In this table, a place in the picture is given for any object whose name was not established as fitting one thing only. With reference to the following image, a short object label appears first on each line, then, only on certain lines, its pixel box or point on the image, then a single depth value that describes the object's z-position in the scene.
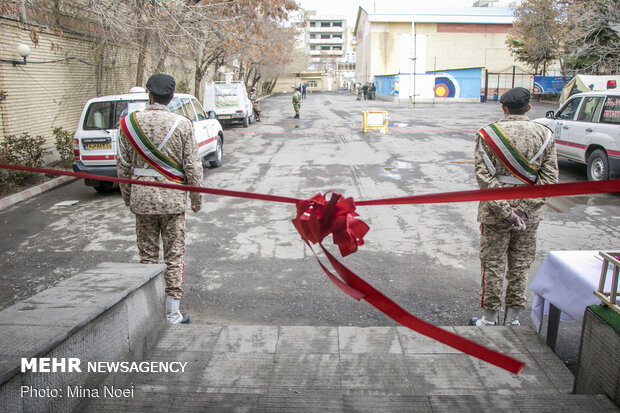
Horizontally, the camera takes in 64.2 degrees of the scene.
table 3.12
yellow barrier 18.64
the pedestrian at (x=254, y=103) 24.79
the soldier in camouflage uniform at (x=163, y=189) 3.78
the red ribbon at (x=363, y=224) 1.61
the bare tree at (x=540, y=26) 29.31
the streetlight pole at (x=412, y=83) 38.50
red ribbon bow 2.13
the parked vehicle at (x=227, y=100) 21.72
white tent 20.06
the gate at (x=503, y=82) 43.59
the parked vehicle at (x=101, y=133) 8.88
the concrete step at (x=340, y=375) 2.63
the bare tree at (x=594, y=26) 19.17
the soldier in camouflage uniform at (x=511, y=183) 3.51
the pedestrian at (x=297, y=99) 25.66
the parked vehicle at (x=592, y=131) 8.95
